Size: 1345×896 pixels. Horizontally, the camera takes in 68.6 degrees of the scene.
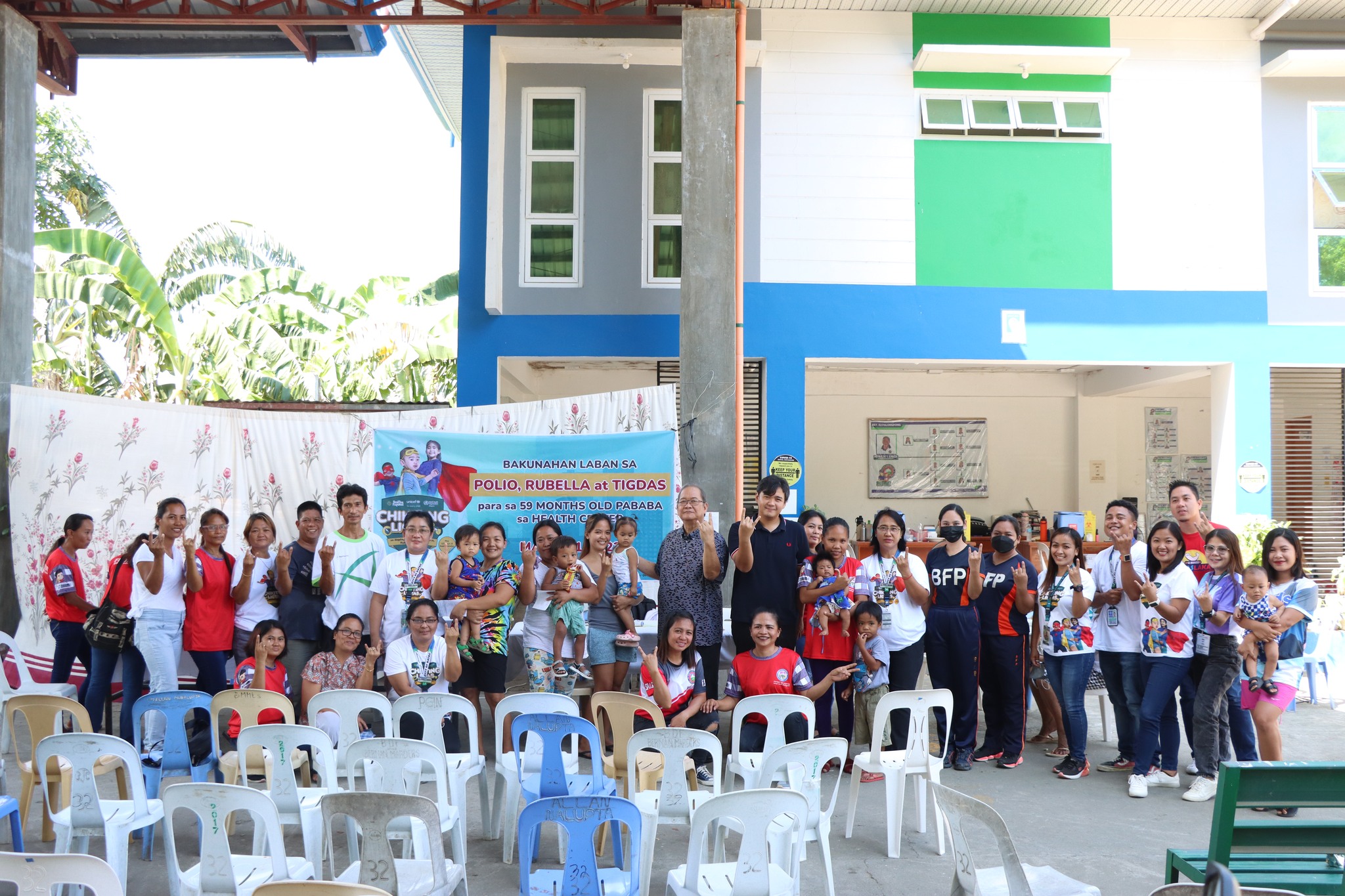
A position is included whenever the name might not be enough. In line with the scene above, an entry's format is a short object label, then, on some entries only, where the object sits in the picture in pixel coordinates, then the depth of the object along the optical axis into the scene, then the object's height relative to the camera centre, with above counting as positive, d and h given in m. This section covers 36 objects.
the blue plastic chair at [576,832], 3.12 -1.17
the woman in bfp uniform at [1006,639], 6.20 -1.06
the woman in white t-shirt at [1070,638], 5.96 -1.01
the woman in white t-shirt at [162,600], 6.08 -0.83
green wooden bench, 3.18 -1.18
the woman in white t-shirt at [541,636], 6.05 -1.03
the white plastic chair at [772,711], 4.73 -1.17
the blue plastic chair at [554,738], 4.23 -1.16
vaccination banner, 7.52 -0.09
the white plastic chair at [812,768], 3.88 -1.20
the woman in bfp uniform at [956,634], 6.17 -1.02
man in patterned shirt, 6.04 -0.68
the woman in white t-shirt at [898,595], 6.12 -0.77
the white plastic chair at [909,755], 4.84 -1.43
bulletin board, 13.55 +0.22
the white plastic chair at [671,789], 4.03 -1.32
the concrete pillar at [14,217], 8.07 +2.11
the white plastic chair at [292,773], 4.01 -1.27
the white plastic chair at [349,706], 4.76 -1.16
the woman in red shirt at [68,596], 6.78 -0.89
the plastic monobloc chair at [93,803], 3.90 -1.37
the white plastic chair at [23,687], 6.07 -1.38
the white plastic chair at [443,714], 4.67 -1.18
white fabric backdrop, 7.68 +0.05
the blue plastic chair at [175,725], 4.61 -1.22
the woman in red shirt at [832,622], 5.96 -0.91
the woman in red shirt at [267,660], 5.39 -1.06
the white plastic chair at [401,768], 3.91 -1.23
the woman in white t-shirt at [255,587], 6.19 -0.75
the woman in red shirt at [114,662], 6.40 -1.27
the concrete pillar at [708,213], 8.25 +2.16
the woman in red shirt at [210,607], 6.11 -0.87
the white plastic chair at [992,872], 3.04 -1.32
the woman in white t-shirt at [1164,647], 5.52 -0.99
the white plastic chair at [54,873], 2.72 -1.13
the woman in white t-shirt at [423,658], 5.52 -1.07
